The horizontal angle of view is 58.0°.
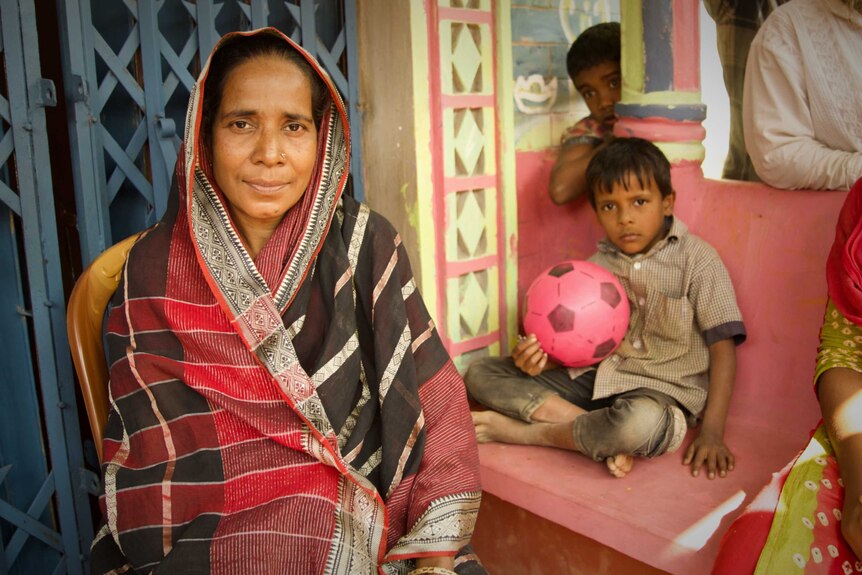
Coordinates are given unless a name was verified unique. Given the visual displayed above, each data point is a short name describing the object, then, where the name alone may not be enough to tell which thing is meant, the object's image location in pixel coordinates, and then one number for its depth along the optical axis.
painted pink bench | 2.35
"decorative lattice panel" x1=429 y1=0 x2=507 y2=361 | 2.91
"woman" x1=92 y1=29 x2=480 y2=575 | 1.78
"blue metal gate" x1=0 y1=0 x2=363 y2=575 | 2.15
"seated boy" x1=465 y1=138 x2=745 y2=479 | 2.62
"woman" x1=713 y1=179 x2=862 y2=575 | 1.64
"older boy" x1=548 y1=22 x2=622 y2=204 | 3.29
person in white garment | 2.55
